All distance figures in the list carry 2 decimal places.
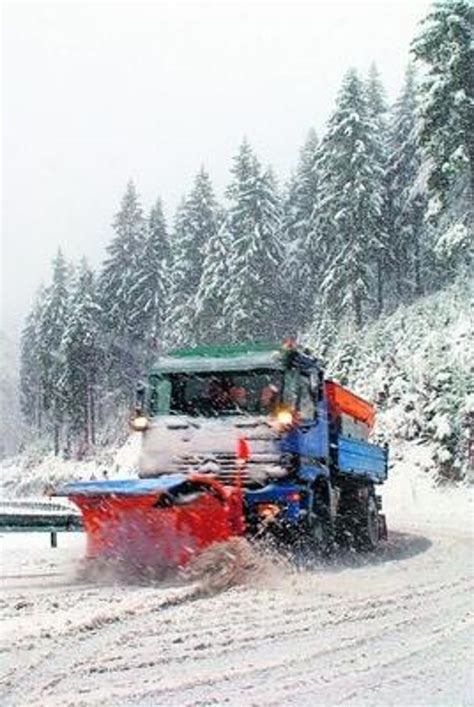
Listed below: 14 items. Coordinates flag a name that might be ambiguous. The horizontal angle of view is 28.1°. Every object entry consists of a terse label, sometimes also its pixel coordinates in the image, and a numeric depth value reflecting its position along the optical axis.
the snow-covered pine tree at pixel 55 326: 70.38
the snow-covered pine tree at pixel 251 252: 50.69
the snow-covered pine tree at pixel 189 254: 55.56
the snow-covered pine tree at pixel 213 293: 52.44
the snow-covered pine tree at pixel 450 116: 32.81
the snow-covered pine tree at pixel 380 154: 49.19
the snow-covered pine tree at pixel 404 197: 52.01
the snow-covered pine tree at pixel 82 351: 62.44
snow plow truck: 10.65
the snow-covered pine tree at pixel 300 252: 60.81
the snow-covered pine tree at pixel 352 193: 46.94
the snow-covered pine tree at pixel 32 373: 88.06
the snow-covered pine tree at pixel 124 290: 64.88
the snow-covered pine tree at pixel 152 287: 63.22
